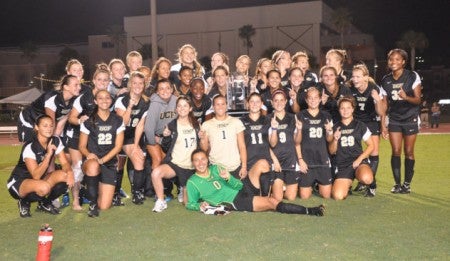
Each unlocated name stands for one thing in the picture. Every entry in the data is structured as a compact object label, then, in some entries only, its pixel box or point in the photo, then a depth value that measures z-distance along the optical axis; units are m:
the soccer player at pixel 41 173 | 6.27
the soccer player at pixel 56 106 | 6.91
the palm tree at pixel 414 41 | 58.09
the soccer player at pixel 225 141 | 6.73
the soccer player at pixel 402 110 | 7.38
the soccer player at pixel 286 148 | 7.08
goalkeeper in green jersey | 6.17
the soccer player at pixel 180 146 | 6.76
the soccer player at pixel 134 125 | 7.01
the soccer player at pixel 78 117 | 6.86
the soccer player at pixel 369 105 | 7.32
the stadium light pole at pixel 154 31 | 15.40
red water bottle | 3.56
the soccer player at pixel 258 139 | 6.86
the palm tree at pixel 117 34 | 54.53
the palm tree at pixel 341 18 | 50.44
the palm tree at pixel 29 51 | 56.69
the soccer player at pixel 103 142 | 6.67
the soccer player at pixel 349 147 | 7.13
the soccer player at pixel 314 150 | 7.19
